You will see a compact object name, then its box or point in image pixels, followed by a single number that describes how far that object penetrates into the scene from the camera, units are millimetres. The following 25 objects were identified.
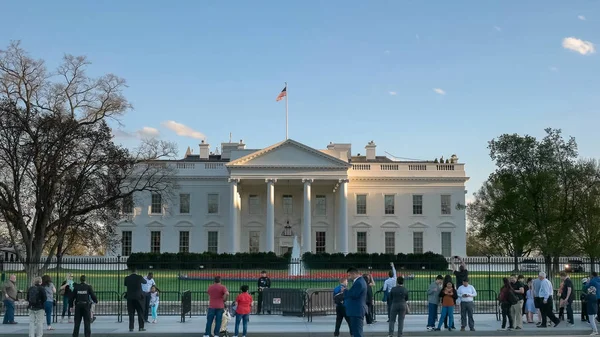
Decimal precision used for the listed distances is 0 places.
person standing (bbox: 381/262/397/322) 22859
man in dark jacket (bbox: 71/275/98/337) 16859
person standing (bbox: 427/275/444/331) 19812
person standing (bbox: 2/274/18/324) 21156
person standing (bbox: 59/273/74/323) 21781
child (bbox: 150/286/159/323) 21859
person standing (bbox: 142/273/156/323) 21625
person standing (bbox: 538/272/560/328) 20422
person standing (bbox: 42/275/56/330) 20125
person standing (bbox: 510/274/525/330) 19859
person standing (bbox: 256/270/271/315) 24391
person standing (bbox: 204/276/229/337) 17000
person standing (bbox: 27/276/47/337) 16859
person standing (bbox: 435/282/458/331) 19250
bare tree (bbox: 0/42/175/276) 33281
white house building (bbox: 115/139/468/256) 67875
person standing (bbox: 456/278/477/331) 19297
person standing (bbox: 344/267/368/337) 13845
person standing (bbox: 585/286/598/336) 19109
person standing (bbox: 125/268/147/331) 18578
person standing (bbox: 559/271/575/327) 20328
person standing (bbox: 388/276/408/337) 17578
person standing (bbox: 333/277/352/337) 17984
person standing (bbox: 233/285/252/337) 17375
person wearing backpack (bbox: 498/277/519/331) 19688
